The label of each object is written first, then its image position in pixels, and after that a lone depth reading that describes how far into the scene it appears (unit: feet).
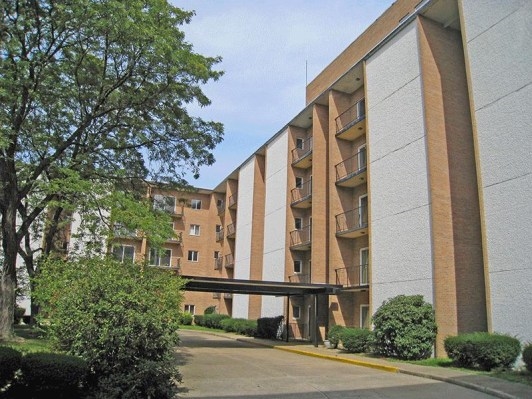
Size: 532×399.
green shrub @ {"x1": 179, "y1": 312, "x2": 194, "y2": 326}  147.54
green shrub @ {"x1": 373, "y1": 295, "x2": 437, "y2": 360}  57.36
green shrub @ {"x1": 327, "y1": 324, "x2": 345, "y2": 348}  75.25
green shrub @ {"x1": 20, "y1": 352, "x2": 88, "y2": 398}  26.35
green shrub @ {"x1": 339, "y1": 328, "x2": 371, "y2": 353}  67.67
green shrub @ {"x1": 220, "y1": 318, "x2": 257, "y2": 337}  109.40
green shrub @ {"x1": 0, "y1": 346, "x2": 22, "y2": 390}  25.63
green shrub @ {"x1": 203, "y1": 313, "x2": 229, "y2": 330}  133.18
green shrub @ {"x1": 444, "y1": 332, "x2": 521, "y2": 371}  45.96
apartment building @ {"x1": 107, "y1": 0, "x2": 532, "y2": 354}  51.39
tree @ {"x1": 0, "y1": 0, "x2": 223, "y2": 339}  50.06
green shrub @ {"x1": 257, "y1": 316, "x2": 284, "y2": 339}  100.22
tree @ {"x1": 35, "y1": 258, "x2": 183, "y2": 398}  28.02
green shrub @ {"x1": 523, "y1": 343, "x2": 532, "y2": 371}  41.37
